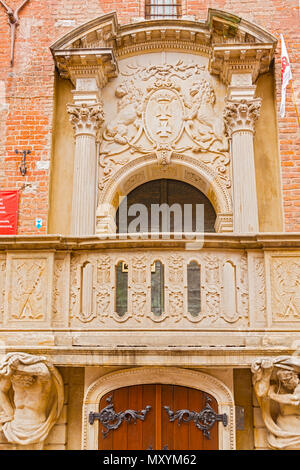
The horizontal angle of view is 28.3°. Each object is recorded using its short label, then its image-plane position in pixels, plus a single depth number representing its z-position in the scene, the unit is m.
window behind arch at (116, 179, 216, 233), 10.61
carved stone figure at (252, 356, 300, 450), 6.03
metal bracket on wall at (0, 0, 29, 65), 10.72
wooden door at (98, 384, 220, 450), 6.41
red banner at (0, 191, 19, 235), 9.84
